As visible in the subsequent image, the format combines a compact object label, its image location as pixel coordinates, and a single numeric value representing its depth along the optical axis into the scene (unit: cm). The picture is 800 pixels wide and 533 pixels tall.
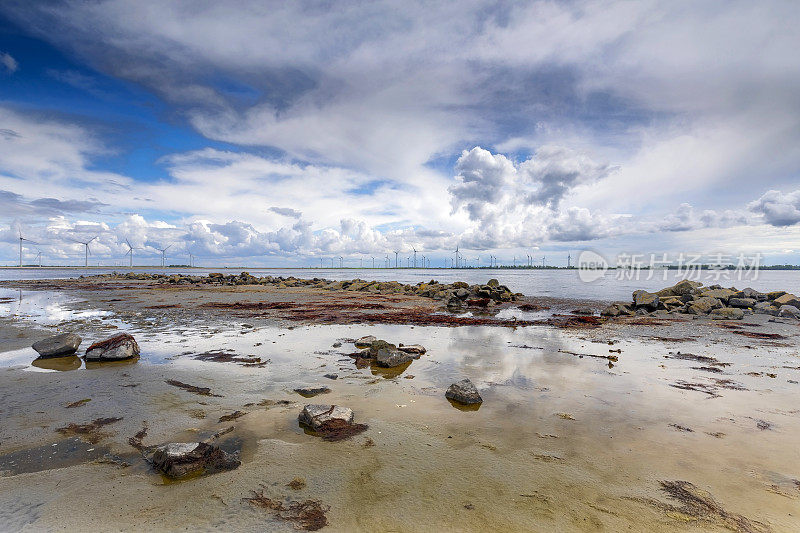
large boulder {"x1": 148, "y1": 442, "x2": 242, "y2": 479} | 448
